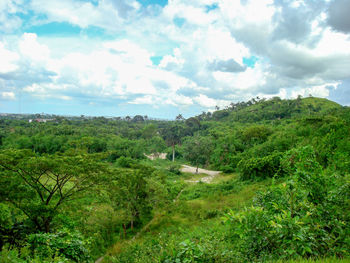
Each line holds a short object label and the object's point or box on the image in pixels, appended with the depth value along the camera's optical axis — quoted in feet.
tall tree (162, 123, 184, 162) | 193.20
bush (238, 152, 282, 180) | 66.95
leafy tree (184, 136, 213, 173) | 124.77
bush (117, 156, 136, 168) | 135.04
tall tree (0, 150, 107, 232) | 28.50
